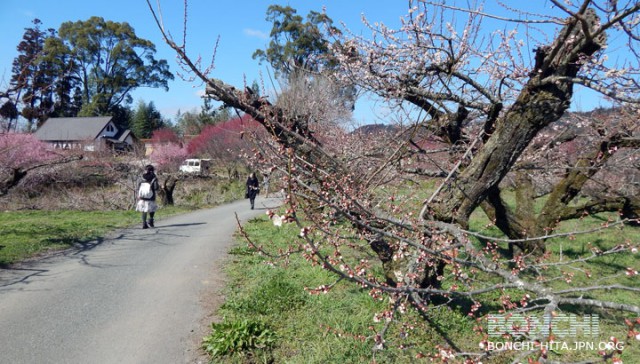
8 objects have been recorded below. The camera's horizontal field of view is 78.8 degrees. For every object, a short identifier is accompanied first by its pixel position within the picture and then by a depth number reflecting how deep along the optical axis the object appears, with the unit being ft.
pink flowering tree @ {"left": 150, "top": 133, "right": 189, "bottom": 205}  101.50
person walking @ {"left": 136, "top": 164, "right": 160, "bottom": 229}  33.32
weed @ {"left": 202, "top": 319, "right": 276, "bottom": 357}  12.99
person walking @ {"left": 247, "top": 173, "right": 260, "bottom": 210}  50.62
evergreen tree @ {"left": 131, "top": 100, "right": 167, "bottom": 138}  186.29
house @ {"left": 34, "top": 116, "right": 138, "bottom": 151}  130.18
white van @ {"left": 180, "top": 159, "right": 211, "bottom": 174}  106.52
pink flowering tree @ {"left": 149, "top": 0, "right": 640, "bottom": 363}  9.85
